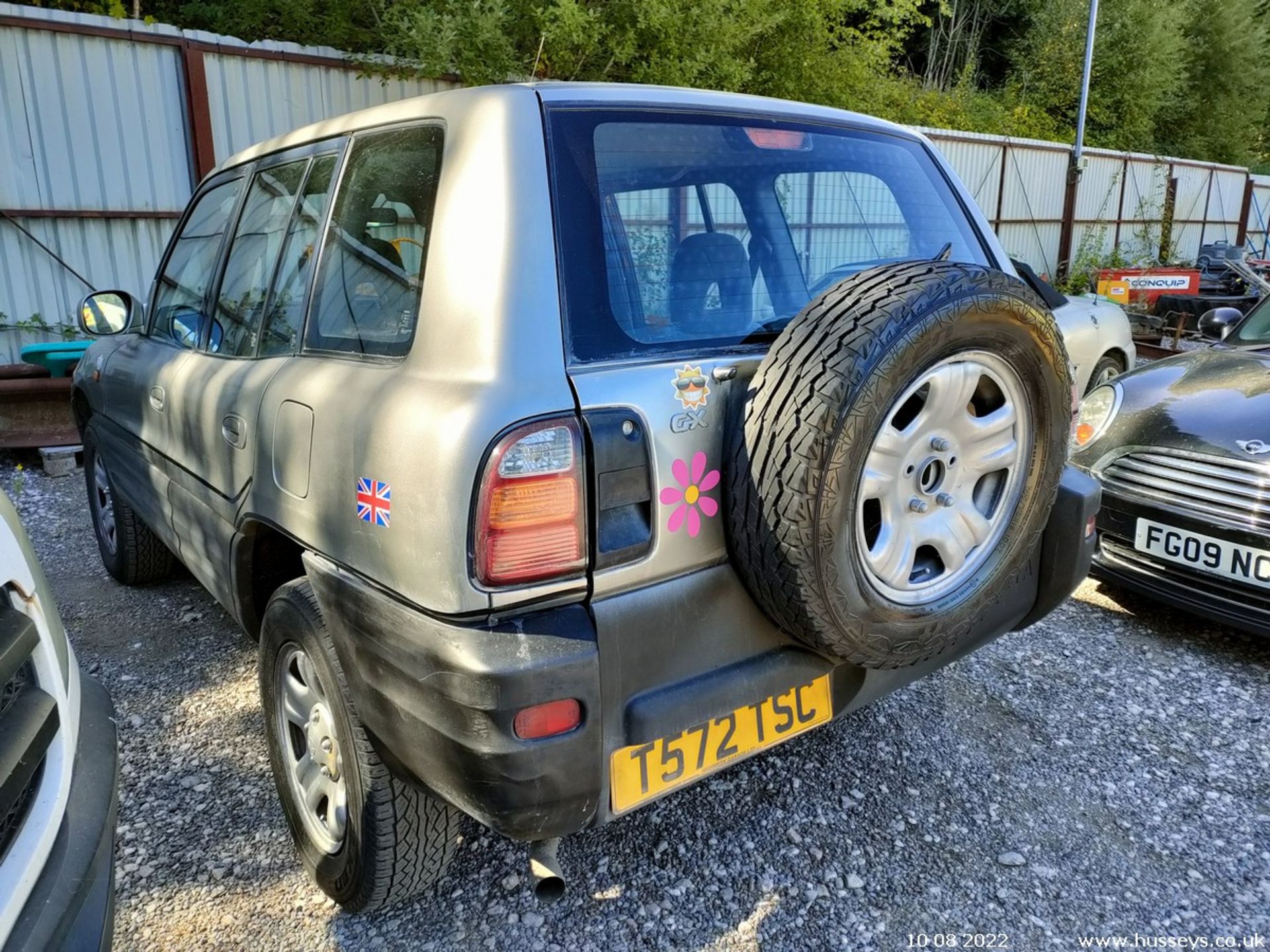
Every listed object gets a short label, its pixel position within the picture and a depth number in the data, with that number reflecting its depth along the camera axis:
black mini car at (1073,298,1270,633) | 3.12
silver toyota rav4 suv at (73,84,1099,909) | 1.64
